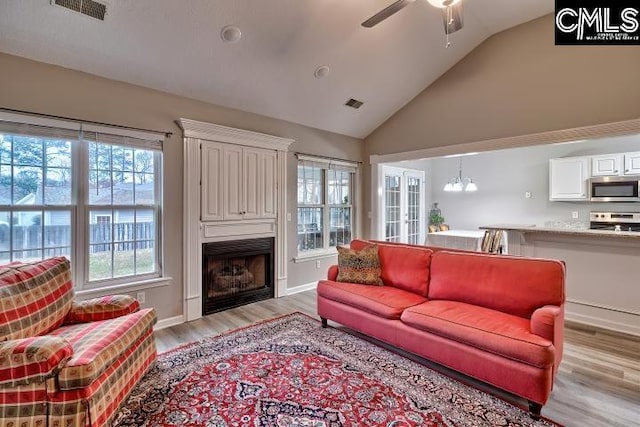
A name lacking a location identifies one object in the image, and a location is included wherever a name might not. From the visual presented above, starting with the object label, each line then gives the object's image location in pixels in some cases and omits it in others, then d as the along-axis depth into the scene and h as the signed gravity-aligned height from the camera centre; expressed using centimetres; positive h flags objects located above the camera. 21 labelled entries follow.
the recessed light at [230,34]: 295 +174
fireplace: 386 -80
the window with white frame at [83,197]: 271 +17
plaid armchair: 158 -78
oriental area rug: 194 -127
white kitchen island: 327 -65
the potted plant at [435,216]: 747 -7
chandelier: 614 +52
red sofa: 201 -81
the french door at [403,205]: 630 +17
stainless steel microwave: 500 +39
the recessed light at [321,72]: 379 +176
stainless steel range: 507 -15
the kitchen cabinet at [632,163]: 495 +78
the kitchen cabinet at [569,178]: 547 +63
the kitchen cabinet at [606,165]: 512 +80
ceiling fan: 217 +149
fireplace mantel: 361 -6
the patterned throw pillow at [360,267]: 336 -59
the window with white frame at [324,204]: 498 +17
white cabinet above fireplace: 377 +42
